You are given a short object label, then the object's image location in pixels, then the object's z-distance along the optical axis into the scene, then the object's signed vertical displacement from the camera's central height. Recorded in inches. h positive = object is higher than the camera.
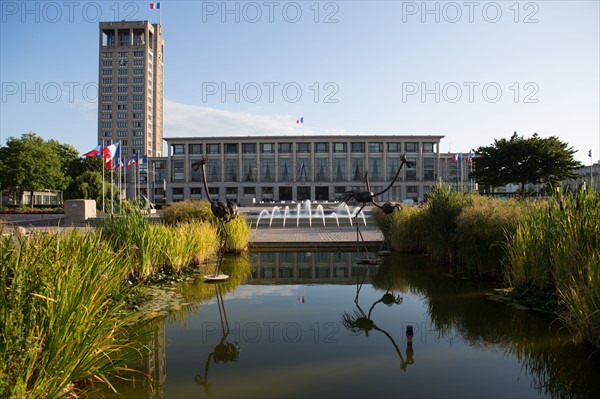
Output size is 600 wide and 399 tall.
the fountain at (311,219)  898.1 -31.3
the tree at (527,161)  1635.1 +162.1
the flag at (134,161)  1453.0 +147.5
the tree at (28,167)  1774.1 +159.6
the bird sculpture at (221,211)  357.7 -5.4
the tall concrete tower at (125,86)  4485.7 +1221.7
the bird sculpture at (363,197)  421.4 +7.4
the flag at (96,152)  1027.9 +125.8
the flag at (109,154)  981.8 +115.5
